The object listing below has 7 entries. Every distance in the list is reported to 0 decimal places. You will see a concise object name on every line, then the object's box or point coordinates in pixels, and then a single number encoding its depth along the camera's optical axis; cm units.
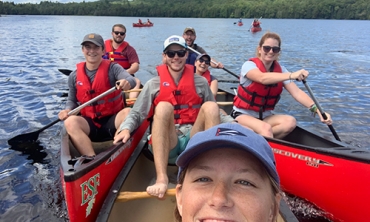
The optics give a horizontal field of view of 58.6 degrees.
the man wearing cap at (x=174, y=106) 307
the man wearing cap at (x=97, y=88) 392
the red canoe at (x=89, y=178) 239
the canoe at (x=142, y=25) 3784
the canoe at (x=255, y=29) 3300
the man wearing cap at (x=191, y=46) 681
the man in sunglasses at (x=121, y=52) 681
